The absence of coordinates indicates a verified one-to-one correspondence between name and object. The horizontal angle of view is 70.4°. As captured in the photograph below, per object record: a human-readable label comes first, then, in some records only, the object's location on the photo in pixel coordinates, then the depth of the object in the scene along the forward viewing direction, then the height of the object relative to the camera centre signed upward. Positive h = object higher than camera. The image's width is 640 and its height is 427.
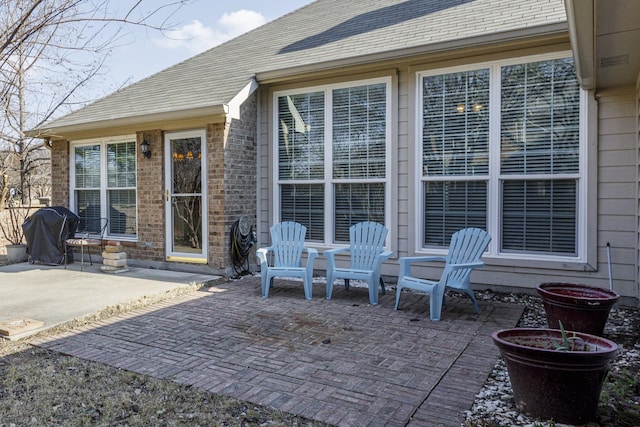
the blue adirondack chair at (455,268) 4.11 -0.59
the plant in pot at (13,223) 8.08 -0.34
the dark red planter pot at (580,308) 3.35 -0.77
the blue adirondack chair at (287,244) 5.40 -0.47
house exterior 4.58 +0.74
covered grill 6.93 -0.44
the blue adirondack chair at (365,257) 4.71 -0.57
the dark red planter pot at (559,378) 2.16 -0.85
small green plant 2.33 -0.73
